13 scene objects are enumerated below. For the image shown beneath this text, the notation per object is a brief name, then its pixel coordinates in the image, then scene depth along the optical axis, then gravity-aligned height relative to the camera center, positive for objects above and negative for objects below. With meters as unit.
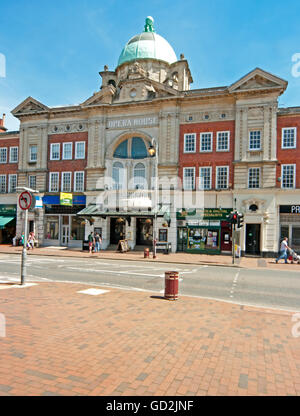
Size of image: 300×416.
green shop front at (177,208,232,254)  26.91 -1.08
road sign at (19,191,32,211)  10.63 +0.48
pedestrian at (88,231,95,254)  26.55 -2.21
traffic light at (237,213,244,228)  20.84 +0.02
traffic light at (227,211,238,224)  20.83 +0.11
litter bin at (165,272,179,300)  9.59 -2.10
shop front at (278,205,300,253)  25.47 -0.23
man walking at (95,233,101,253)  27.44 -2.35
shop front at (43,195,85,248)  31.67 -0.85
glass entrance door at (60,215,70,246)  32.31 -1.66
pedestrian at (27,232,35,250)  29.48 -2.67
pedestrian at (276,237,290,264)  21.30 -1.99
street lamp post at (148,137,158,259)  19.94 +0.78
